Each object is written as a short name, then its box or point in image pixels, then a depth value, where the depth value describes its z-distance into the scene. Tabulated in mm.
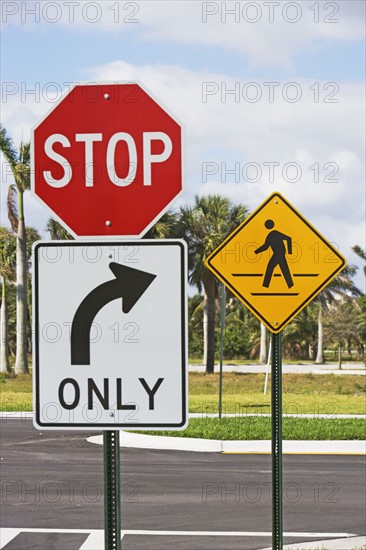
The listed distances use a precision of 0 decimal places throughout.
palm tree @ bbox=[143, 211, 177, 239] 41094
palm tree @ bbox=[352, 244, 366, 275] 51772
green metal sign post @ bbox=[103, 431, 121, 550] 4160
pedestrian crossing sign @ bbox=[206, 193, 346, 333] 8148
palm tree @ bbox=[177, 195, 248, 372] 45812
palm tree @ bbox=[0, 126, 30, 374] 38856
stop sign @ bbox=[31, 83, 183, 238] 4148
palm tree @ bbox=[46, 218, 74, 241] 41156
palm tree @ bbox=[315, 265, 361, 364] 60062
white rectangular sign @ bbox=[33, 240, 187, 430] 4109
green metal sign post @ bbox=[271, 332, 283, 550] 7332
